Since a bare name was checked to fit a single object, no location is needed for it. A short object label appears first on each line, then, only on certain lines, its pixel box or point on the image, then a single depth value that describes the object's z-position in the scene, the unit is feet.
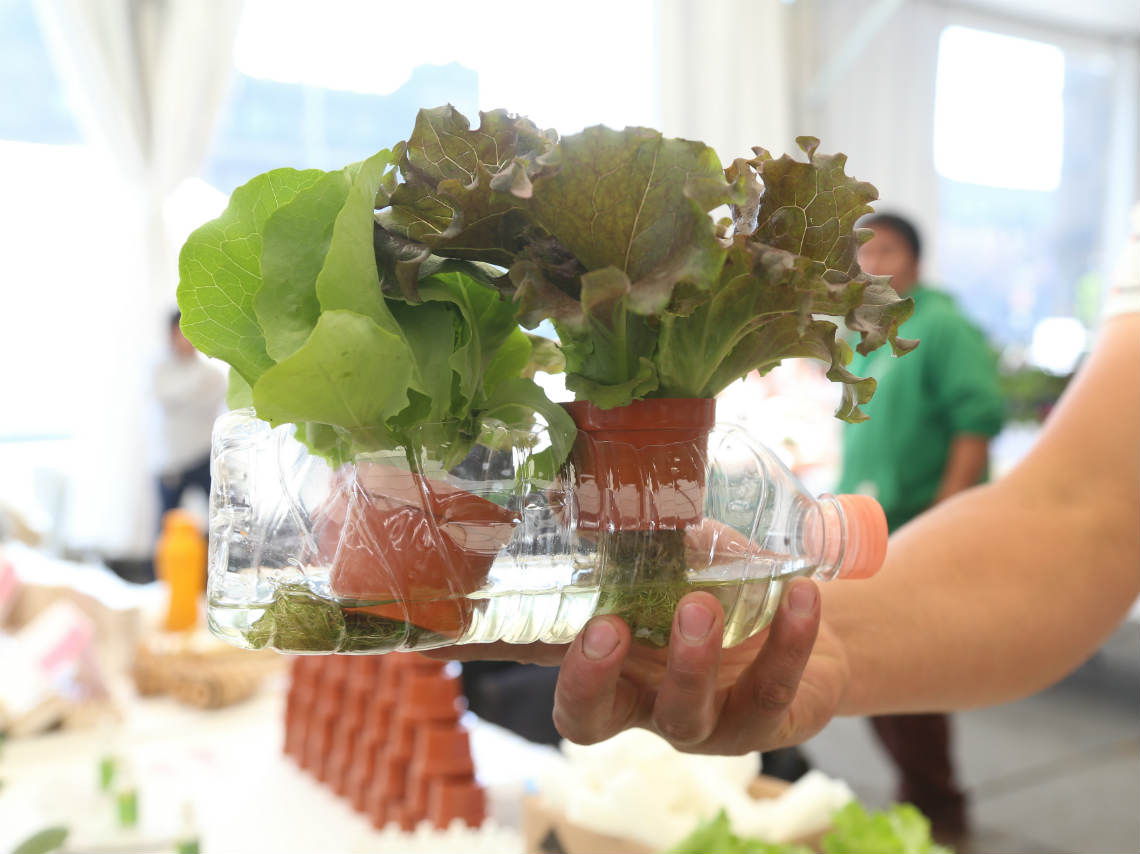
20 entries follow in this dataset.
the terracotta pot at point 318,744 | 3.97
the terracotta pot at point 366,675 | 3.79
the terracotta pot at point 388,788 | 3.48
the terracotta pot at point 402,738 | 3.46
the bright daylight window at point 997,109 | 19.86
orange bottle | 5.87
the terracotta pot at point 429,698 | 3.42
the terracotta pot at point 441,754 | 3.35
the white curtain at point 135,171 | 14.17
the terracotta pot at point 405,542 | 1.66
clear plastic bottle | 1.67
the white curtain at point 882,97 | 19.06
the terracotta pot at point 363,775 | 3.65
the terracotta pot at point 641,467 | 1.71
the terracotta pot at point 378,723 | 3.63
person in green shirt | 7.63
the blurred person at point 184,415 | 14.02
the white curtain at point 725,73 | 17.51
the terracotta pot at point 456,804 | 3.30
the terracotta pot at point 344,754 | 3.82
